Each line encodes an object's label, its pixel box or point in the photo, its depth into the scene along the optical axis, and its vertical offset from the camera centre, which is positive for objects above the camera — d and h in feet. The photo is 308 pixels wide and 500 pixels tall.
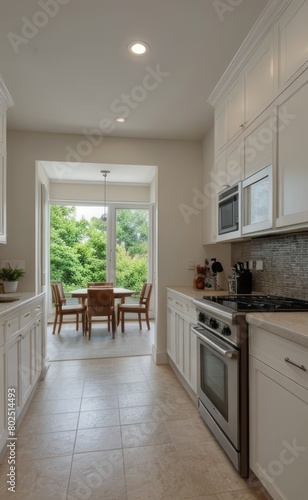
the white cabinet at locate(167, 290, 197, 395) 8.14 -2.53
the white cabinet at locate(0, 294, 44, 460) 6.15 -2.47
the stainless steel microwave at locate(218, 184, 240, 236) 7.64 +1.32
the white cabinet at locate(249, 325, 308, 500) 3.85 -2.30
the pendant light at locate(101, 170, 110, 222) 16.51 +3.89
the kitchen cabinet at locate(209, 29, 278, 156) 6.00 +3.90
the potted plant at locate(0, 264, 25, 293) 9.91 -0.71
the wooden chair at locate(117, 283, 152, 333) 16.03 -2.68
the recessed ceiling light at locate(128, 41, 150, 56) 6.61 +4.79
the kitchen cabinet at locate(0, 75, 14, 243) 8.43 +2.93
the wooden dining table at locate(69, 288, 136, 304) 15.44 -1.92
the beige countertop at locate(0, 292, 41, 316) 6.49 -1.18
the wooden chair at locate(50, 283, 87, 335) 15.60 -2.74
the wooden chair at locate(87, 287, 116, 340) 14.75 -2.27
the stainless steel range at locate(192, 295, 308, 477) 5.30 -2.17
